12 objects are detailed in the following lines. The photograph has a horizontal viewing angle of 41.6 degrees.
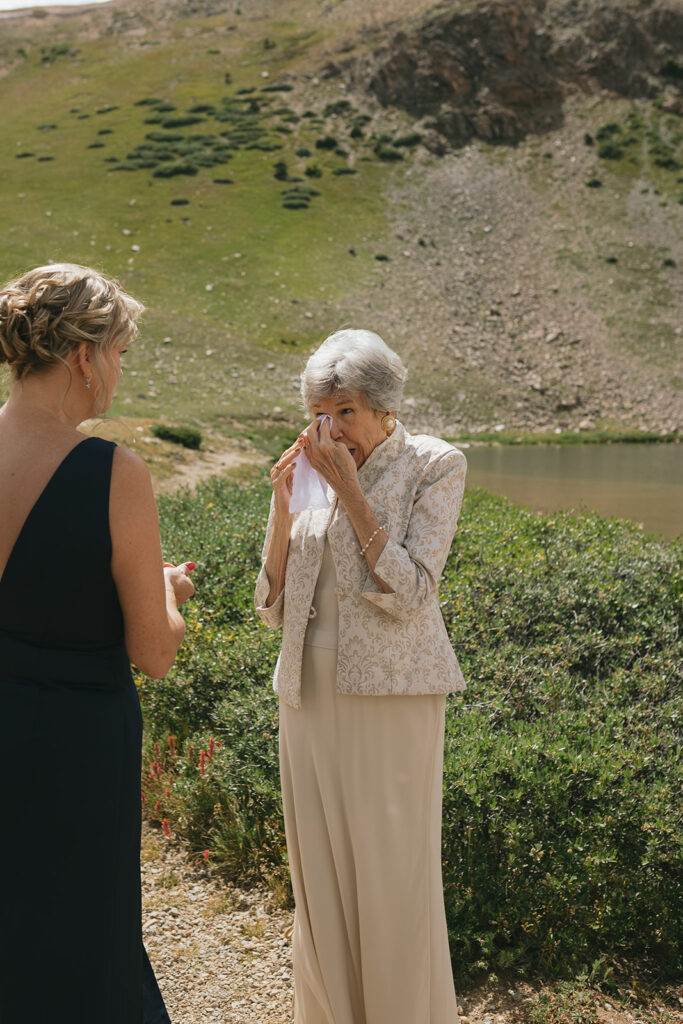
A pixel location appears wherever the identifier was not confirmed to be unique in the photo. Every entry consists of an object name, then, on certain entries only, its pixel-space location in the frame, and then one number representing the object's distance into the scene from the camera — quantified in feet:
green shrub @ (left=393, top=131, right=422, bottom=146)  226.38
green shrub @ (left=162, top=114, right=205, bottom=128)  234.58
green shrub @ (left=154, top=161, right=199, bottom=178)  205.36
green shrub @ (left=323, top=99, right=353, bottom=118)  237.25
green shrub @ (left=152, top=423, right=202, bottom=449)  67.67
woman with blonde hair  7.71
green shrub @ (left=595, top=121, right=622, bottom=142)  233.55
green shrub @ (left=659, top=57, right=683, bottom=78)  249.55
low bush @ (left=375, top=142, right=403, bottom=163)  220.43
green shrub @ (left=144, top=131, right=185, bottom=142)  224.94
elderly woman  10.03
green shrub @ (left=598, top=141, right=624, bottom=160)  228.22
